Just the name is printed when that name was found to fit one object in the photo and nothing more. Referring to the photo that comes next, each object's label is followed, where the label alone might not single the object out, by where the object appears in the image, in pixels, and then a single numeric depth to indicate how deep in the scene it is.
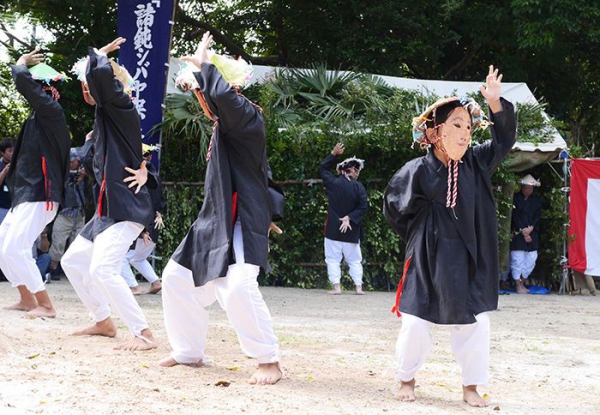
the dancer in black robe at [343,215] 12.63
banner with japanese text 12.66
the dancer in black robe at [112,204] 6.49
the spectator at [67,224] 12.91
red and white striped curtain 13.83
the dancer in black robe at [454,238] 5.30
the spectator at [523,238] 14.06
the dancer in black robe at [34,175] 7.81
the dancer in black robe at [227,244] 5.45
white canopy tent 14.70
